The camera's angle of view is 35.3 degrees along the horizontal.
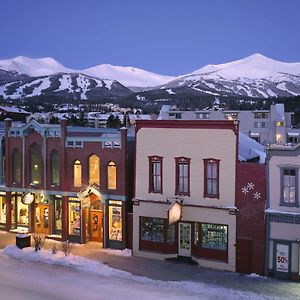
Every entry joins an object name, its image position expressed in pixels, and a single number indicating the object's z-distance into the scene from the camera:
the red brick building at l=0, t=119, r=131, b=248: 29.30
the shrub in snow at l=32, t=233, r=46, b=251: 27.50
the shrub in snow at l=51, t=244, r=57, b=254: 27.05
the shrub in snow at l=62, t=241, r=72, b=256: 26.72
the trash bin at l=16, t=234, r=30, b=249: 28.25
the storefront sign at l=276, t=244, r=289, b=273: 23.47
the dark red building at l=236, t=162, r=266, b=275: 24.22
